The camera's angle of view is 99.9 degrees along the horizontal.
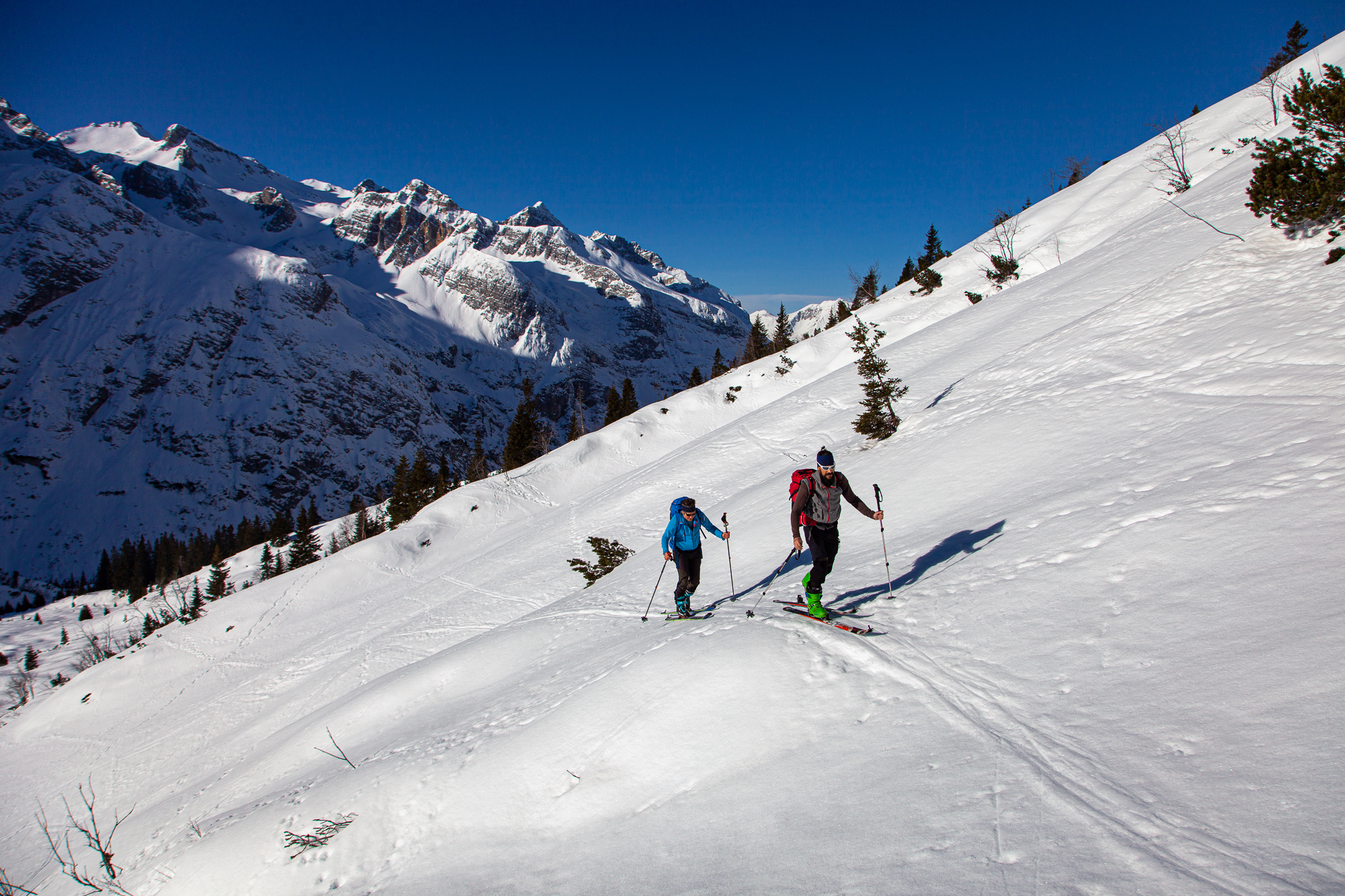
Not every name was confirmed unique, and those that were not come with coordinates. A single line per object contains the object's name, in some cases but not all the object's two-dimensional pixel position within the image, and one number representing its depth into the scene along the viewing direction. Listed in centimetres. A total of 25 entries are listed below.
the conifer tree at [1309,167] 1052
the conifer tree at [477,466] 5944
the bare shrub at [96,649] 4922
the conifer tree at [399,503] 5394
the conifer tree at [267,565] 5534
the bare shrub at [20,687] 4480
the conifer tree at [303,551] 4862
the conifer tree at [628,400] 7290
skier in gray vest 724
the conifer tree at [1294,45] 3817
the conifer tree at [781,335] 5434
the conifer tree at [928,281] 3719
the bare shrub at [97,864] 625
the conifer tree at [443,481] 5884
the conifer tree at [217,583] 5075
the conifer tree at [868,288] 4822
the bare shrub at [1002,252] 3133
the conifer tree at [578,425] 6059
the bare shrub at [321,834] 571
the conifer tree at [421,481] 5937
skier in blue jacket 905
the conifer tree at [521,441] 5266
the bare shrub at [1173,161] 2611
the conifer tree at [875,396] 1555
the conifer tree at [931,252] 5538
